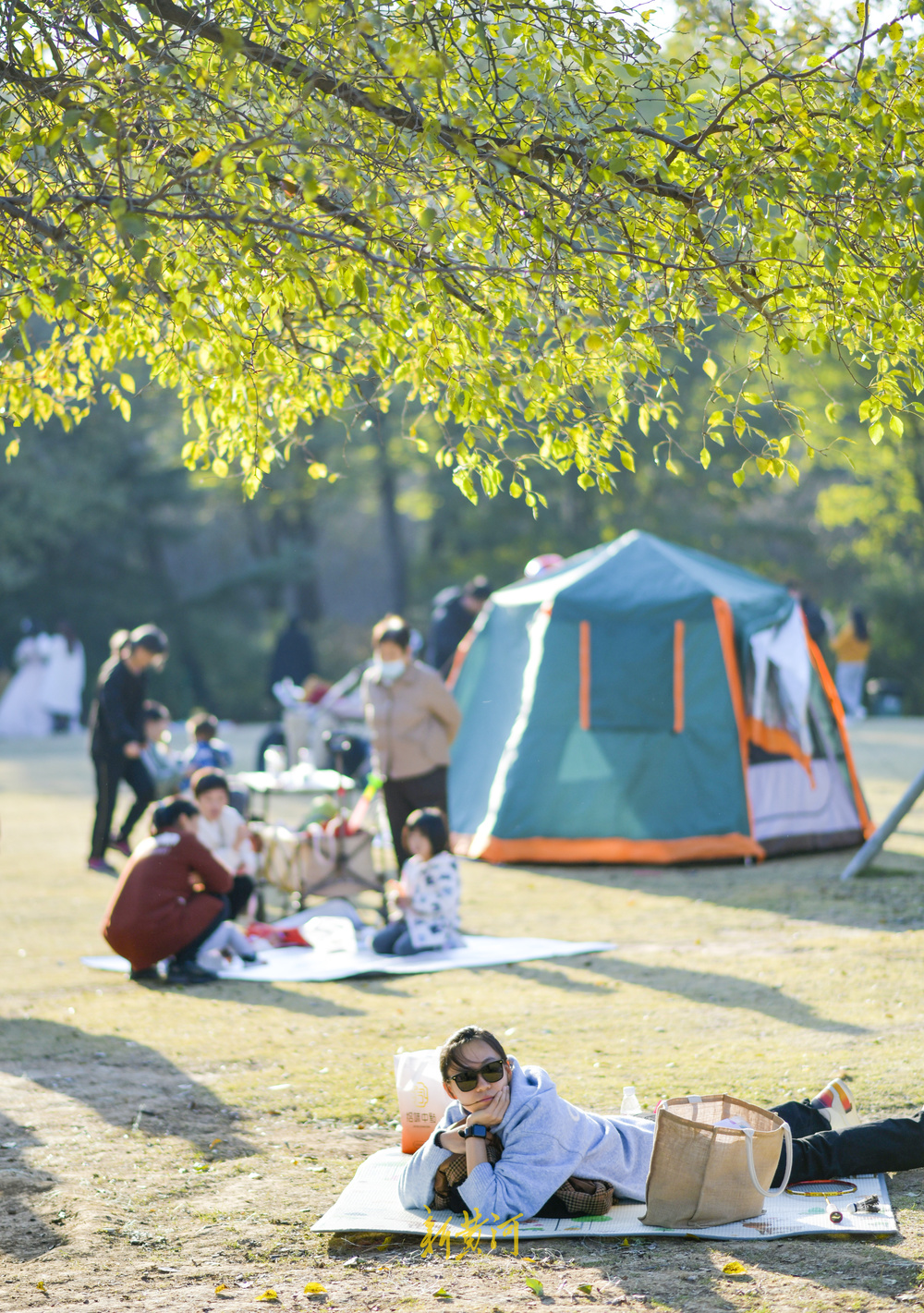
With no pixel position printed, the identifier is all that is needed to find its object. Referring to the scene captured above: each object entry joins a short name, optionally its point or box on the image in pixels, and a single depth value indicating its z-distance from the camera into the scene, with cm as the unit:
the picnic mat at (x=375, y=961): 1466
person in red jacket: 1413
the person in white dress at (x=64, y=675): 4578
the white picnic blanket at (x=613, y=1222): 774
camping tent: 2041
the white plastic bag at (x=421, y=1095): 897
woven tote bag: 777
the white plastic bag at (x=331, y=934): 1608
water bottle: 884
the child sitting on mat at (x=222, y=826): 1623
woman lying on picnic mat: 790
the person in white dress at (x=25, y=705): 4675
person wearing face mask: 1675
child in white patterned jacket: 1529
